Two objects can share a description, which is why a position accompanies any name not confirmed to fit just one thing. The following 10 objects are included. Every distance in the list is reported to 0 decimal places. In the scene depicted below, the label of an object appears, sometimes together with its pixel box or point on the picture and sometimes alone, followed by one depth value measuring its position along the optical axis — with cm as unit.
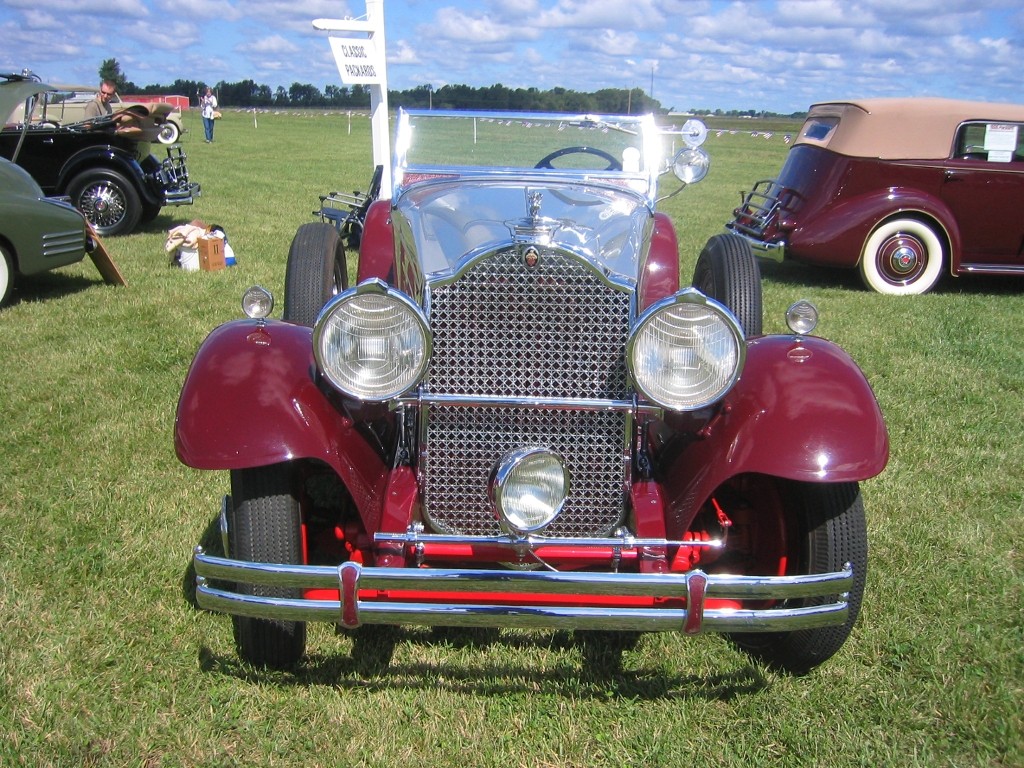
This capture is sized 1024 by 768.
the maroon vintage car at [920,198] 795
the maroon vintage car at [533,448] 220
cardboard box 775
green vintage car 630
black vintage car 967
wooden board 705
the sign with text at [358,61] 895
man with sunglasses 1075
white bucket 797
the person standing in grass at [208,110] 2470
